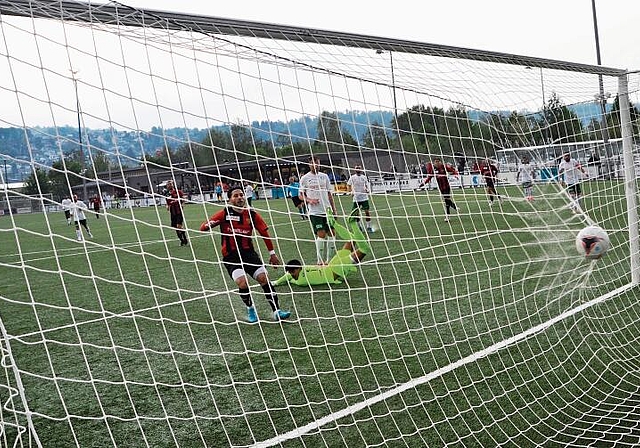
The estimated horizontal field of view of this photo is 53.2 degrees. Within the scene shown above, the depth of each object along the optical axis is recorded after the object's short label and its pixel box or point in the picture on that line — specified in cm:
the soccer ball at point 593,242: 561
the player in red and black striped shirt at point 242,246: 618
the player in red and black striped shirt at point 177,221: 1261
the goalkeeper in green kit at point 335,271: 797
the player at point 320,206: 834
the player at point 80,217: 1733
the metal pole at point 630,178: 696
